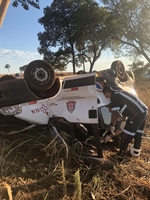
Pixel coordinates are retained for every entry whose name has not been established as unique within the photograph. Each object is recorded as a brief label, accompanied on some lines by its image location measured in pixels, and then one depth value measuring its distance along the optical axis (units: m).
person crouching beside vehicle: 2.67
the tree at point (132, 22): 11.84
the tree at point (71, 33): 12.95
